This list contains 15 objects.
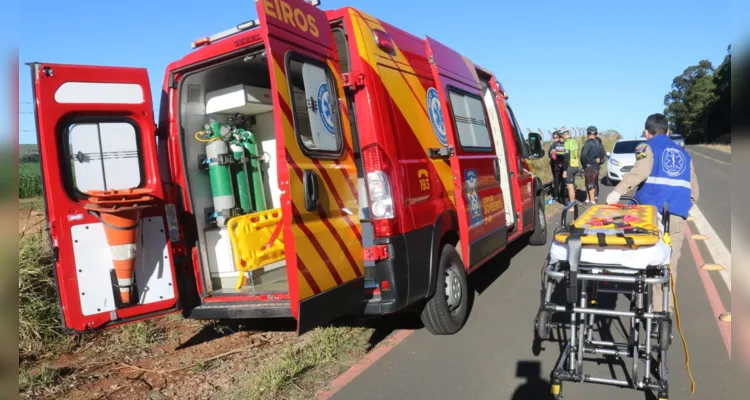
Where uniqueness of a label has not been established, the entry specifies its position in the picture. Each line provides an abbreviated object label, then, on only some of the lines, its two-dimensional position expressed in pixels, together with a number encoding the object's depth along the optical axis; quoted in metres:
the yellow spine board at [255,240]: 4.77
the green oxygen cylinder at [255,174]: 5.54
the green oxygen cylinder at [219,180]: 4.90
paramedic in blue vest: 4.13
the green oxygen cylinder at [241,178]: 5.30
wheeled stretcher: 3.01
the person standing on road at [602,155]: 11.89
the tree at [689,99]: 54.59
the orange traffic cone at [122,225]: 3.74
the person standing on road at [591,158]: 11.86
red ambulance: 3.46
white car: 15.44
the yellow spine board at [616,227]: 3.04
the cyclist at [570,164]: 11.79
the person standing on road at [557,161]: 12.37
